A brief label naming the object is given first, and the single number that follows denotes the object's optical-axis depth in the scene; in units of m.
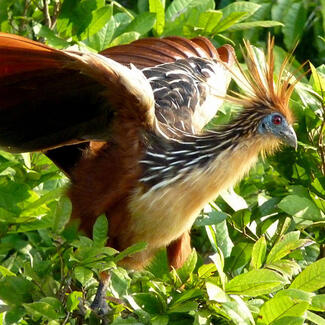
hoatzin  8.23
